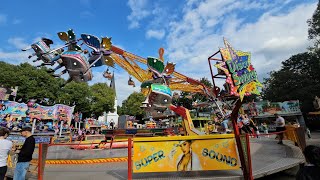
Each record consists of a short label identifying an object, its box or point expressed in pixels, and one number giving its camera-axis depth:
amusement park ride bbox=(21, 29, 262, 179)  3.48
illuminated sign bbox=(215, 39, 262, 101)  3.36
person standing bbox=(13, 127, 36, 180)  3.30
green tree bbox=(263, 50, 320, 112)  20.73
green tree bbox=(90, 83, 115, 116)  32.02
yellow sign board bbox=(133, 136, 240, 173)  3.73
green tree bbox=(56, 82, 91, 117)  27.11
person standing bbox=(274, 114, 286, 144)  6.34
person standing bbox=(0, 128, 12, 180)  2.97
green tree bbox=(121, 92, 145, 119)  39.52
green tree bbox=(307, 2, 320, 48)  16.65
